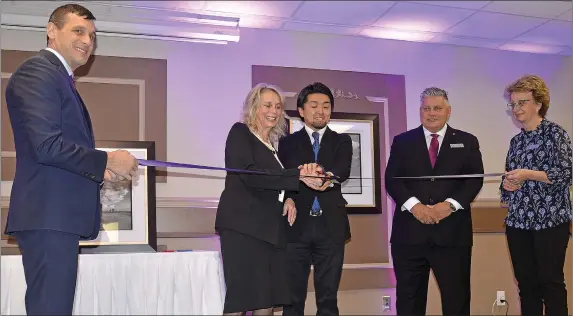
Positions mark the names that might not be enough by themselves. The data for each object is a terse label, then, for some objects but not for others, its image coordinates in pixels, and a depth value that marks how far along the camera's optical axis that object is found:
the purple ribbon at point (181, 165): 2.48
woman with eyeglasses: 3.13
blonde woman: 2.71
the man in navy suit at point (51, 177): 1.86
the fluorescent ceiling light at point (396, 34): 4.68
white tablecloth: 2.93
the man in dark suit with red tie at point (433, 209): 3.40
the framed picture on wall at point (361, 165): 4.64
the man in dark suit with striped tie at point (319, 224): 3.25
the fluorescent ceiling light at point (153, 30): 3.88
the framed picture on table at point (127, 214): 3.72
